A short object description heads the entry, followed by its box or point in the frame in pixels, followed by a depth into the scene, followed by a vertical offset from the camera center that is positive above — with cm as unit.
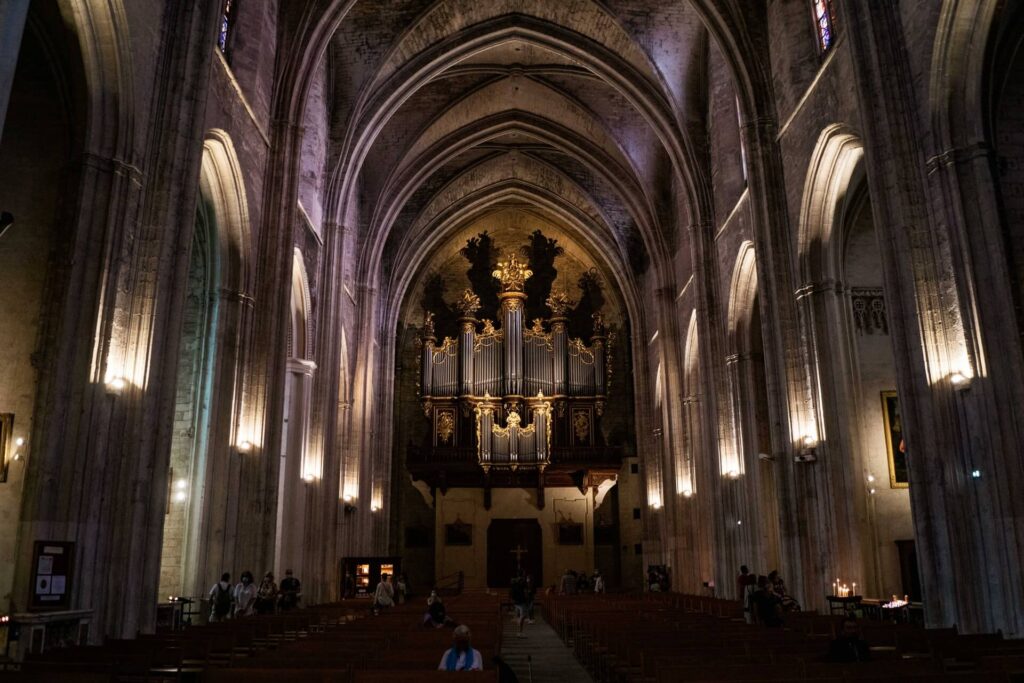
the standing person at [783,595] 1417 -77
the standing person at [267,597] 1436 -69
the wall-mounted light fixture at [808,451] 1547 +186
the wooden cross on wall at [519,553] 3444 +3
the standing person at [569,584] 2670 -101
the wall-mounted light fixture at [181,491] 1719 +140
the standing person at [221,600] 1325 -68
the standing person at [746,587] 1233 -59
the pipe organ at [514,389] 3384 +699
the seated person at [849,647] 640 -76
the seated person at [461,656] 635 -78
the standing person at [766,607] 1090 -75
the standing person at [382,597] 1623 -81
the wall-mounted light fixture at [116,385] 1050 +222
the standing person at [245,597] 1391 -67
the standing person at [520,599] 1787 -99
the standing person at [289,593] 1623 -71
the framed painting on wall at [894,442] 1786 +231
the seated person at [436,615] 1051 -76
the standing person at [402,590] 2155 -91
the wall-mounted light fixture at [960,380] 1065 +217
